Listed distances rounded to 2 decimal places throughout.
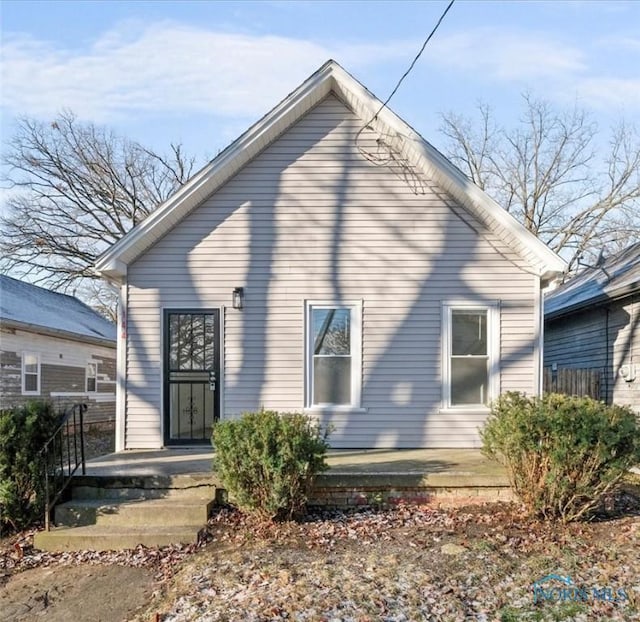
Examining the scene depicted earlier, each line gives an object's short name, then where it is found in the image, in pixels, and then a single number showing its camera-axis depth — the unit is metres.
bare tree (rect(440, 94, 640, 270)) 25.67
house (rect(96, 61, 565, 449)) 8.72
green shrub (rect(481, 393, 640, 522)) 5.53
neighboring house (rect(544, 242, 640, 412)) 9.95
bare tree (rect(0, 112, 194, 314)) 24.88
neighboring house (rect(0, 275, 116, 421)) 14.16
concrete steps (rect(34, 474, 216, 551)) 5.63
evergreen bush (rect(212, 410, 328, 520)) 5.69
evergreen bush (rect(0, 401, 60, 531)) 5.94
